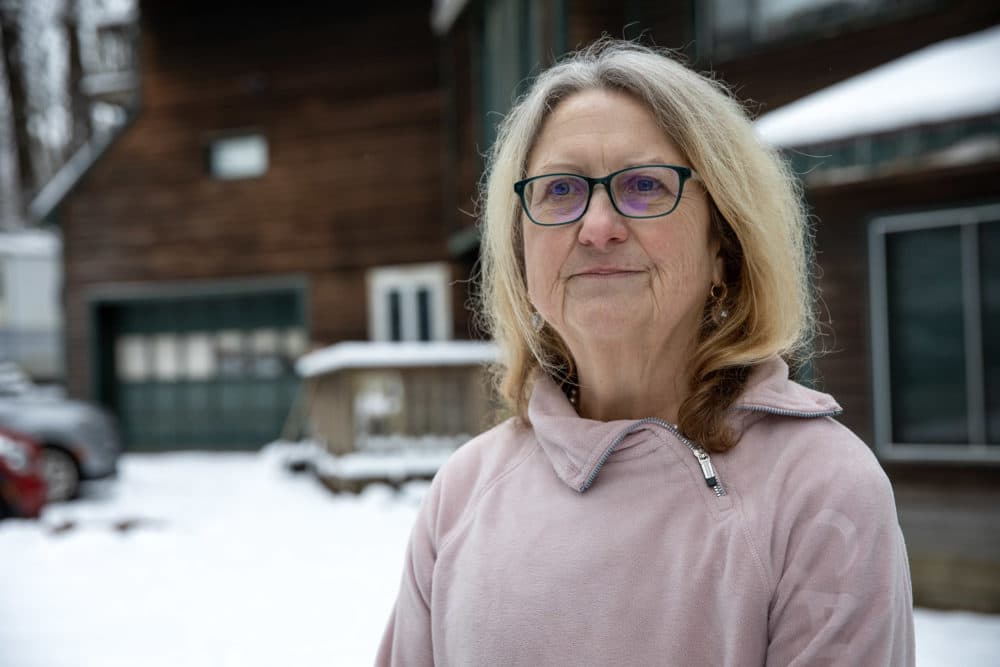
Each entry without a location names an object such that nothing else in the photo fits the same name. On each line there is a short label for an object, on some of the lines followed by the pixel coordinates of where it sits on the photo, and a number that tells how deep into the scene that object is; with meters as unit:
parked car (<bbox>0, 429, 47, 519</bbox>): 8.53
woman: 1.21
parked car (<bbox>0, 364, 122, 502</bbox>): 10.08
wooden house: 13.80
